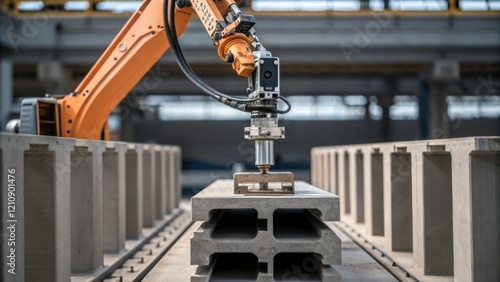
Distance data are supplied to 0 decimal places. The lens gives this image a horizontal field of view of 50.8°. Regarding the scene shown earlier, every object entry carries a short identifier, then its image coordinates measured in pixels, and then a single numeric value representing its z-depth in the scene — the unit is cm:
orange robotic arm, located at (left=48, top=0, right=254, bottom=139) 484
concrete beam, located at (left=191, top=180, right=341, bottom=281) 314
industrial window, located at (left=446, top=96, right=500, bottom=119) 1899
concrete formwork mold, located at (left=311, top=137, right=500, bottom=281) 285
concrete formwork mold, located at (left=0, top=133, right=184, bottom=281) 260
